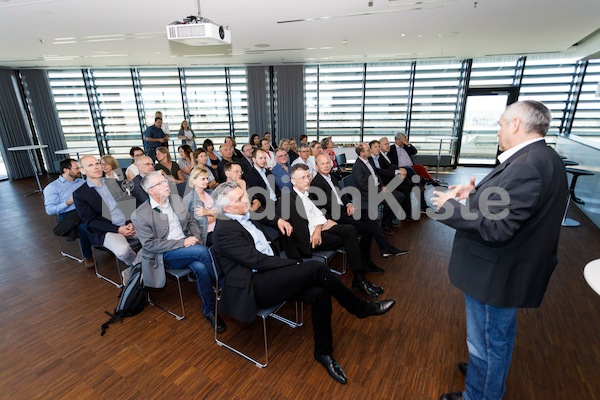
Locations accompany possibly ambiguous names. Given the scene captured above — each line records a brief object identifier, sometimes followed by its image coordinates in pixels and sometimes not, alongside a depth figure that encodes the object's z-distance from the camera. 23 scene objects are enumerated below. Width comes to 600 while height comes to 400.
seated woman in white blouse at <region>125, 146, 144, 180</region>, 4.79
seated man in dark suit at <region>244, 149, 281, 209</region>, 4.59
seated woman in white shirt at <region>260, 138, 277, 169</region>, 6.06
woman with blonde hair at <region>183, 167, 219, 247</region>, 3.28
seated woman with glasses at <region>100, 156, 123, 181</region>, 4.30
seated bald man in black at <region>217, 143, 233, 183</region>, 5.29
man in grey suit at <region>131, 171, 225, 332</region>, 2.74
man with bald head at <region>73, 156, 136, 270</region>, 3.25
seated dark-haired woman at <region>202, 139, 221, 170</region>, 6.24
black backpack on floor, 2.90
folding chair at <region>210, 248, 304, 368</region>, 2.22
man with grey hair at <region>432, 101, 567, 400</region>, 1.47
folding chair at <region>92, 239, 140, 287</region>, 3.41
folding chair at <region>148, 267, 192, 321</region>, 2.77
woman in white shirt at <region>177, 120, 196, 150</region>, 9.35
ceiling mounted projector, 3.77
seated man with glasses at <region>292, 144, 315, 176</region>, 5.54
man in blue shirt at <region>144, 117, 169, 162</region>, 8.31
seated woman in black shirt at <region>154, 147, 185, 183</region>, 4.95
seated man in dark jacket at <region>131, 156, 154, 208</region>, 3.82
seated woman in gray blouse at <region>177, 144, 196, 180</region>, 5.57
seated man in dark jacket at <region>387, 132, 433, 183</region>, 6.48
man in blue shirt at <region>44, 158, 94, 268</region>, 3.79
